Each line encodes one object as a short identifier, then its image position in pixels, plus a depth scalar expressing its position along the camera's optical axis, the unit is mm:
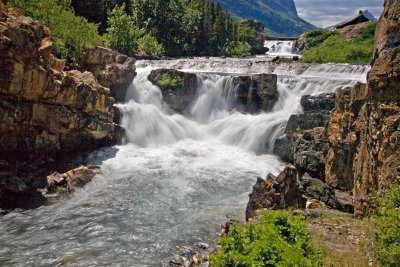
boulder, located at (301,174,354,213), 18950
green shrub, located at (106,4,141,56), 53781
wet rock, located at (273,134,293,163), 31016
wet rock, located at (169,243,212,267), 15844
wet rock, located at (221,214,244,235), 17434
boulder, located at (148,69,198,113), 40312
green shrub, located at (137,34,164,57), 59844
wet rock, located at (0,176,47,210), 22156
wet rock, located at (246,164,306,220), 18797
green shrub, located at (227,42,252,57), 76750
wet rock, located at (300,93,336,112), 33781
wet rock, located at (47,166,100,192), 24578
